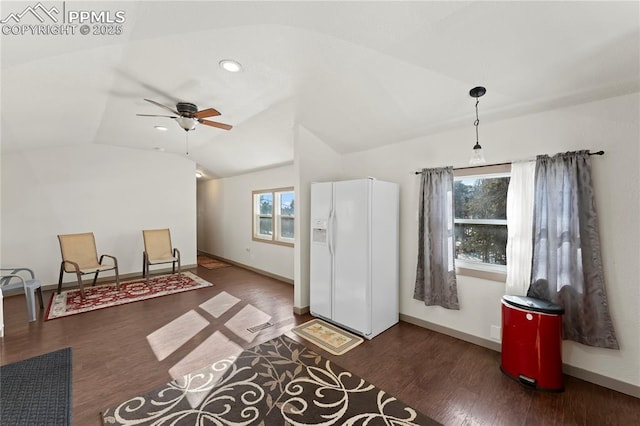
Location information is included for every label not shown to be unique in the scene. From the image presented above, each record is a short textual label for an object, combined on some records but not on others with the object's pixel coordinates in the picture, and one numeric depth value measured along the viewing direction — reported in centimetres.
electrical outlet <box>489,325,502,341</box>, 255
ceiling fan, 289
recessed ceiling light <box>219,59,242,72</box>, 226
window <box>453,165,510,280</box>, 265
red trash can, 202
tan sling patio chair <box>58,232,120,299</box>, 418
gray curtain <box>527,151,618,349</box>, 205
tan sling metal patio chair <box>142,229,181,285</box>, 510
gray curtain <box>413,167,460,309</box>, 285
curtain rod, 256
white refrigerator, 286
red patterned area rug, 364
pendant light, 214
